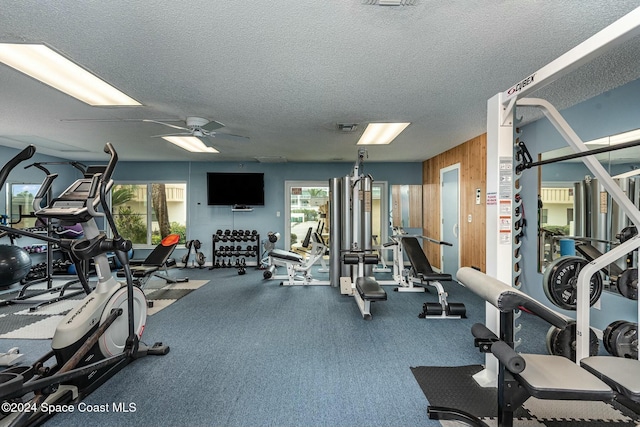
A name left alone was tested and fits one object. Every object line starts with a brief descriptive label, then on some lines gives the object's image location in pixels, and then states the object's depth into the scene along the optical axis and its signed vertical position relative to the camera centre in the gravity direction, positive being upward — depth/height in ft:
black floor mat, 5.90 -4.12
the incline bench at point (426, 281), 11.48 -3.24
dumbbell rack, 21.80 -2.69
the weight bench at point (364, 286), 10.87 -2.94
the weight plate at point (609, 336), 7.45 -3.16
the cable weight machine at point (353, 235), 12.75 -1.25
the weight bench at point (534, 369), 4.31 -2.60
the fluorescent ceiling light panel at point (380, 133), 13.50 +3.88
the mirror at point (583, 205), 8.84 +0.19
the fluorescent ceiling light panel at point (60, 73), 7.25 +3.90
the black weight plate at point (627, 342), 7.29 -3.21
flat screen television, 22.39 +1.70
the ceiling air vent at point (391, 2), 5.39 +3.79
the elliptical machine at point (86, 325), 5.93 -2.66
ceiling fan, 11.62 +3.35
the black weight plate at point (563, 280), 7.54 -1.76
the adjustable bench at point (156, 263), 14.11 -2.69
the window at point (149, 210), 22.93 +0.15
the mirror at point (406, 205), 23.08 +0.43
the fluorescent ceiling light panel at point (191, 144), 15.88 +3.87
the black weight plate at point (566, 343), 7.41 -3.31
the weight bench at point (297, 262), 16.99 -3.01
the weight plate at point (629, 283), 7.64 -1.88
